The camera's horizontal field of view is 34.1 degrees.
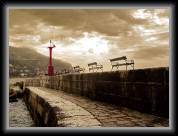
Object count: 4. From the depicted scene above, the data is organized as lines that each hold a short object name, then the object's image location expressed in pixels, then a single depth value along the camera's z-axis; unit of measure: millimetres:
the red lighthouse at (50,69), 22459
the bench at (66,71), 20291
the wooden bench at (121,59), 8678
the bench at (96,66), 12859
